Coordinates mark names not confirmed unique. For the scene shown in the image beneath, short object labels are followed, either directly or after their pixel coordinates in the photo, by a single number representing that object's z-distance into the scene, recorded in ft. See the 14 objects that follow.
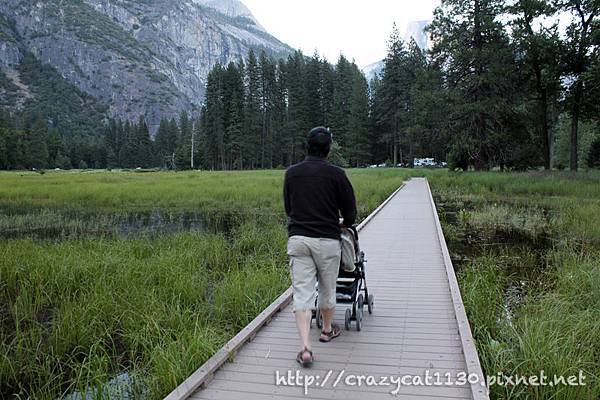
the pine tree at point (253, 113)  205.67
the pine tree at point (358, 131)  190.80
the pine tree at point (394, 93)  176.86
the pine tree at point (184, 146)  239.09
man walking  11.84
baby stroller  14.65
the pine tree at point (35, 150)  229.04
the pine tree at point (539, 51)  88.94
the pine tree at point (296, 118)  203.10
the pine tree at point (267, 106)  212.02
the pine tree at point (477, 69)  97.35
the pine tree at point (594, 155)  128.50
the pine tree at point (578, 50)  84.58
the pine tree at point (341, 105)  201.72
